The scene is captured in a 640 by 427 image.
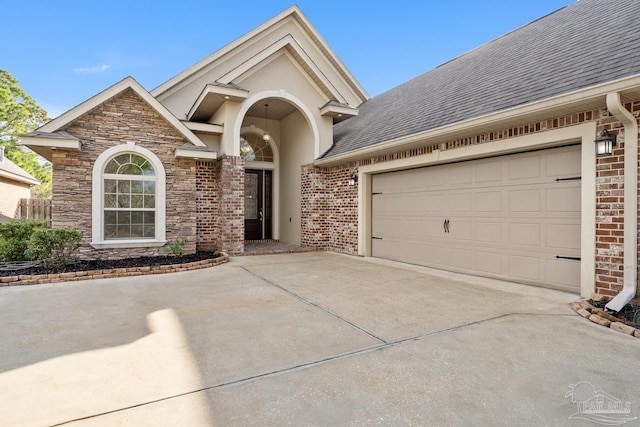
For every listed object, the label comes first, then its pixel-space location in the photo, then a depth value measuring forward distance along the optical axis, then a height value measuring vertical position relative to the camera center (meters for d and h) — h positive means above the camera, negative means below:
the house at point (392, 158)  4.81 +1.18
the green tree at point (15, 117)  21.53 +6.33
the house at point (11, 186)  16.94 +1.34
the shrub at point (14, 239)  7.08 -0.62
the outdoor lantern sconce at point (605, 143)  4.48 +0.94
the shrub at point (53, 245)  6.33 -0.67
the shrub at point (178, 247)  7.97 -0.85
